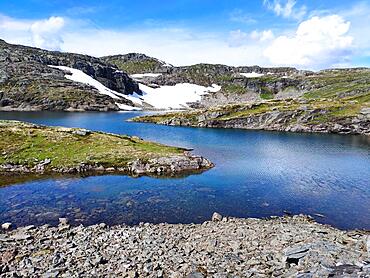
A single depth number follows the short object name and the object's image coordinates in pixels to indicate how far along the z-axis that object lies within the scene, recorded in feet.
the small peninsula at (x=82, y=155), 236.22
